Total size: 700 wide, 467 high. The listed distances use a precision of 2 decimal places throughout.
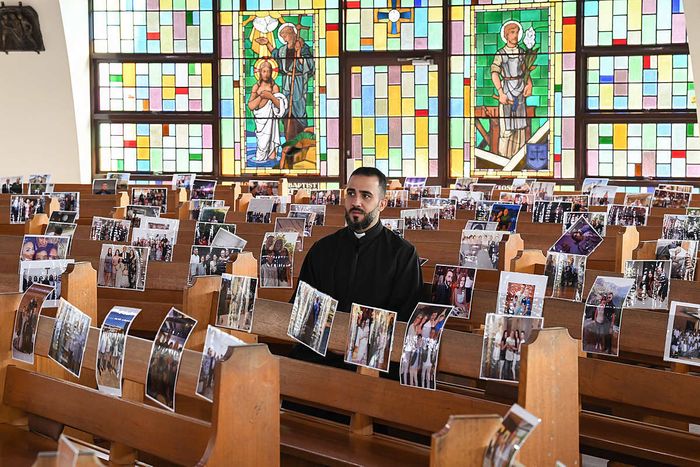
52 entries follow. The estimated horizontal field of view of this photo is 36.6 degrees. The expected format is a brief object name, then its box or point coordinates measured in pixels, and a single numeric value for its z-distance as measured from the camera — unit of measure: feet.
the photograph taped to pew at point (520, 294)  13.16
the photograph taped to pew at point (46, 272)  16.31
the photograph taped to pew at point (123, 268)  18.04
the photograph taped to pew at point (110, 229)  22.80
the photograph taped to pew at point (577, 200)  27.24
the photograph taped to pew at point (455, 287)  14.80
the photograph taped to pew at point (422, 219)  25.25
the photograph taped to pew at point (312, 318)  13.39
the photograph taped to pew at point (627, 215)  25.77
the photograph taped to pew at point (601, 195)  32.50
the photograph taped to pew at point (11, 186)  36.19
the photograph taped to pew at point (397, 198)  33.24
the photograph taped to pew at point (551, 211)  26.84
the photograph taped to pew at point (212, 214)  25.47
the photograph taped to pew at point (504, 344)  10.67
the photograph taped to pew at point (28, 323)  12.62
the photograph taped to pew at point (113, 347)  11.41
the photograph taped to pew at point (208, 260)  17.78
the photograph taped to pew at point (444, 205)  28.02
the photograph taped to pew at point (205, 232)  21.65
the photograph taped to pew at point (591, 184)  34.69
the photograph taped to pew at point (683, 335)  11.54
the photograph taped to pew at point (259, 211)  27.55
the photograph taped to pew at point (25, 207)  28.14
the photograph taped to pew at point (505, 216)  23.75
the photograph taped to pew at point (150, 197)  32.96
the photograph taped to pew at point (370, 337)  12.10
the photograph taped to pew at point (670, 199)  30.01
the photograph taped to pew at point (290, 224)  22.40
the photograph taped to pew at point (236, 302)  14.33
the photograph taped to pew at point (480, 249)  19.06
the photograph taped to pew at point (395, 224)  22.65
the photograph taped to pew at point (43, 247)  19.54
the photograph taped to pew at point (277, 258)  19.20
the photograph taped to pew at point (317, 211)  25.70
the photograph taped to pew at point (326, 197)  33.09
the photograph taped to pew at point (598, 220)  22.02
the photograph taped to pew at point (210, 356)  9.71
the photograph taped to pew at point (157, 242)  20.39
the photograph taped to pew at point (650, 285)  15.08
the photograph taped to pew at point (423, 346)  11.57
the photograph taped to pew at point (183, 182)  37.47
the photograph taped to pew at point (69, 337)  12.00
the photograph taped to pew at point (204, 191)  34.40
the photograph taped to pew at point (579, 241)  18.06
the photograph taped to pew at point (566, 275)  16.05
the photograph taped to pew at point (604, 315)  12.57
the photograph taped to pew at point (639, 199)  29.62
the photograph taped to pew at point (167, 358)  10.53
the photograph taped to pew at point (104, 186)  36.50
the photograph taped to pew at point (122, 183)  37.73
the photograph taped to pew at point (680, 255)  17.21
